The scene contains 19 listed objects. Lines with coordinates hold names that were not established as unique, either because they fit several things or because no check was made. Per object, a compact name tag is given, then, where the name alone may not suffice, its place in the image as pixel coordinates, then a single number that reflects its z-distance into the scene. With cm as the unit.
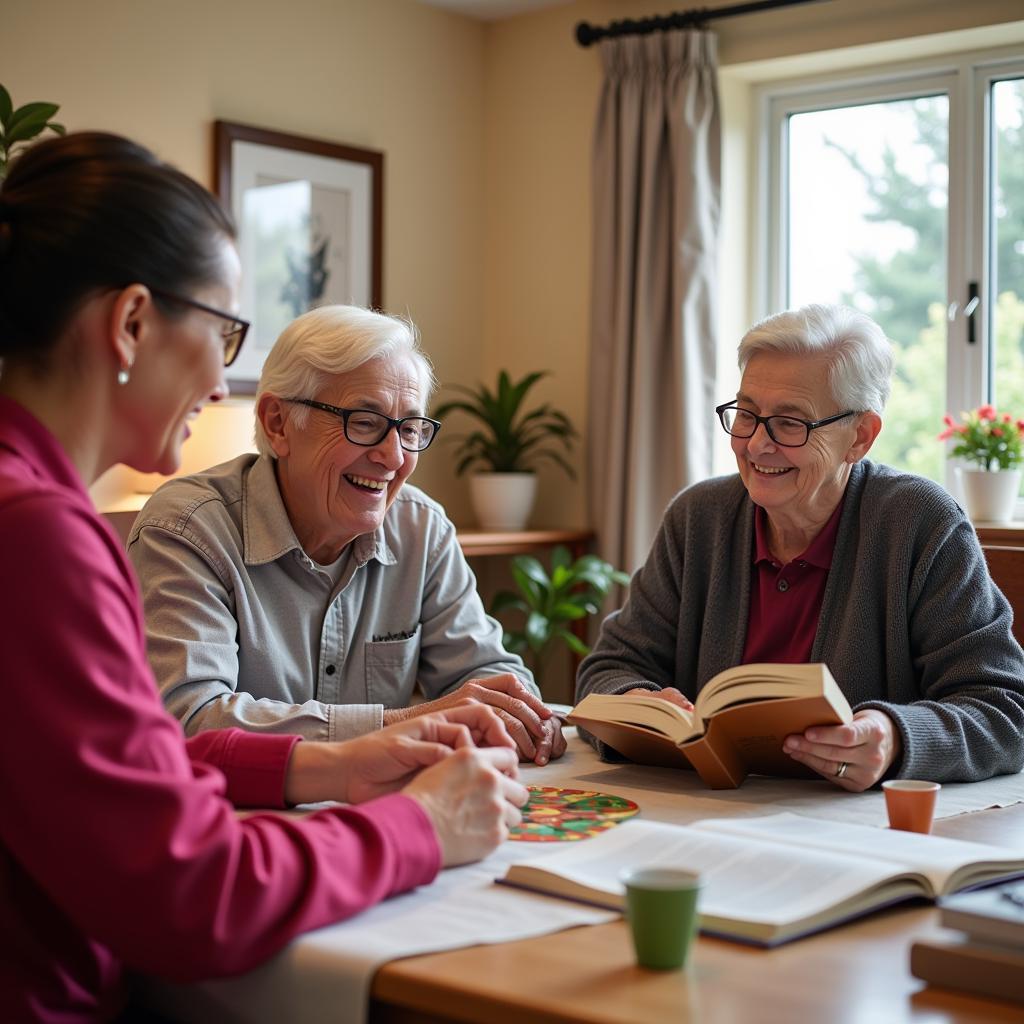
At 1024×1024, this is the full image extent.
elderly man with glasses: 182
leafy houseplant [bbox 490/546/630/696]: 422
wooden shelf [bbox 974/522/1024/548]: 350
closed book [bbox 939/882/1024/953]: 100
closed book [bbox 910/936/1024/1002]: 98
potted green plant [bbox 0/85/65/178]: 284
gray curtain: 425
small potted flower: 369
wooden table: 94
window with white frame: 406
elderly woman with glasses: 185
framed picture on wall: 409
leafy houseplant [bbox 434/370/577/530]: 452
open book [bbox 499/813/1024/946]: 111
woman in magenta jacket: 97
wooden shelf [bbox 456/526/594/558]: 426
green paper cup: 100
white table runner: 103
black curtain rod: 409
